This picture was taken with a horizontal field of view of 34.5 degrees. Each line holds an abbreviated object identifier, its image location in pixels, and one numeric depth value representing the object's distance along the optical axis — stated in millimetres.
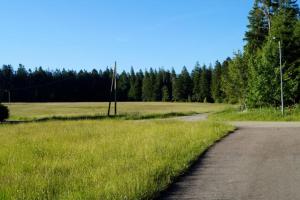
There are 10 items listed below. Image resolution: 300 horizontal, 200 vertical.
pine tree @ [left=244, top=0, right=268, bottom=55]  59875
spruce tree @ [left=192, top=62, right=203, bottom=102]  133250
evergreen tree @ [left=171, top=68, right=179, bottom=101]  139000
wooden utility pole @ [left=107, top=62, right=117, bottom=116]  55012
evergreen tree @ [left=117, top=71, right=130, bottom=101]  158038
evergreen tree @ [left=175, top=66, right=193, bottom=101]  137375
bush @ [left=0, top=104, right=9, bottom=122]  48628
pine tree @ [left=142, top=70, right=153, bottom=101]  149500
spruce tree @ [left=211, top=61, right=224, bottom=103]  119312
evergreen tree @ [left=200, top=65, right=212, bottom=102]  129862
